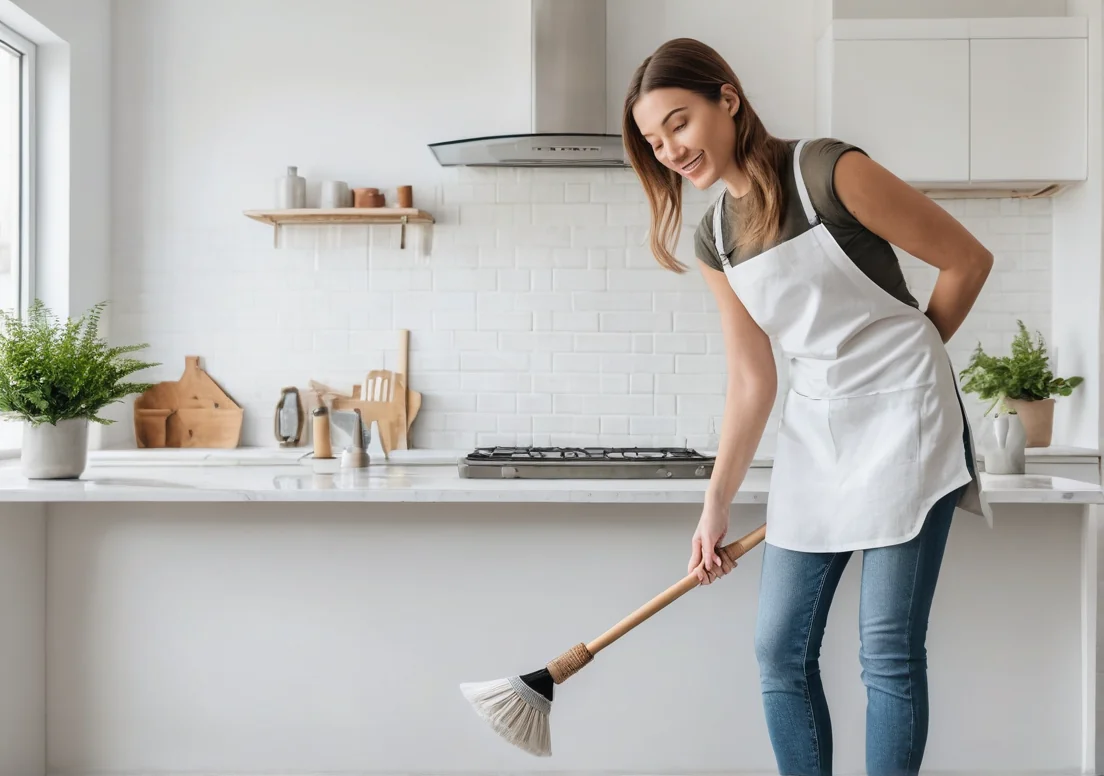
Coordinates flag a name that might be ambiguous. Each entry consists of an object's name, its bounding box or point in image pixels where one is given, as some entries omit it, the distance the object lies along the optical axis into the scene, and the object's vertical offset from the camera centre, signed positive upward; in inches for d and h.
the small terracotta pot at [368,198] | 132.6 +27.1
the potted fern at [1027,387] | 125.5 +0.5
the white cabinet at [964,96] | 123.3 +39.8
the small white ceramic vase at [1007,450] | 87.0 -5.8
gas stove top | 92.2 -8.2
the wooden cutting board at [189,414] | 137.3 -4.7
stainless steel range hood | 131.6 +45.6
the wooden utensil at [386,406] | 137.2 -3.3
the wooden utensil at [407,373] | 138.3 +1.8
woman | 58.9 +0.8
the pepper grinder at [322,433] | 104.3 -5.6
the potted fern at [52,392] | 87.2 -1.0
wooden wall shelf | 130.6 +24.7
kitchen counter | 85.4 -24.0
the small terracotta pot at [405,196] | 133.1 +27.6
